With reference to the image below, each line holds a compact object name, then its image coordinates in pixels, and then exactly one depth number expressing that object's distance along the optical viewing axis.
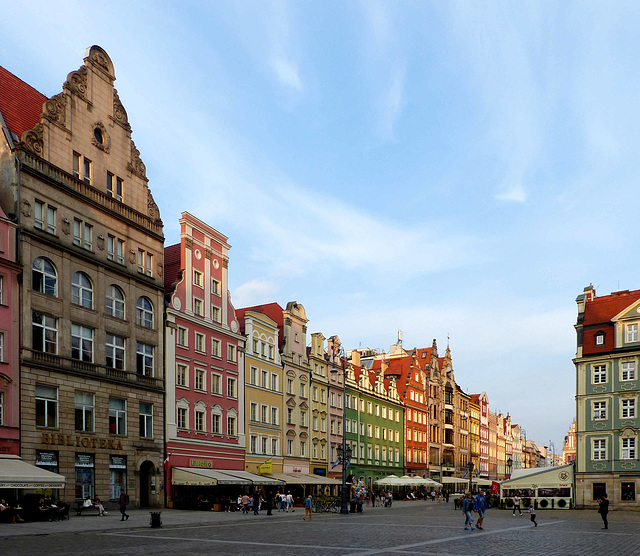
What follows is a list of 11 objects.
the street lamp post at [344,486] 48.31
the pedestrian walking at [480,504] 36.68
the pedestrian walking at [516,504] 53.41
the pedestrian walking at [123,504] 37.44
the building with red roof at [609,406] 65.25
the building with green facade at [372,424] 84.94
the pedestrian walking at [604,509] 35.12
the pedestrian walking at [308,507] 42.29
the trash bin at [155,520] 33.06
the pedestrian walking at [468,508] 35.75
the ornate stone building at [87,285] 41.03
